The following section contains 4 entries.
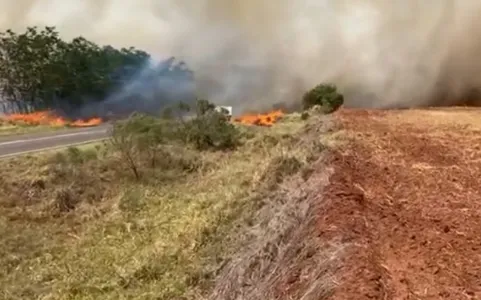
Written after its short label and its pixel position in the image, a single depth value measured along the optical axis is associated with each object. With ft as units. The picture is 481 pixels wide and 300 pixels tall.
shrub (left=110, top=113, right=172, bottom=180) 71.41
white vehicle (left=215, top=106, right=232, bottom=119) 90.42
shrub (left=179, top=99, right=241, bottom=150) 80.07
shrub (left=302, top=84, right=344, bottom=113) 105.69
